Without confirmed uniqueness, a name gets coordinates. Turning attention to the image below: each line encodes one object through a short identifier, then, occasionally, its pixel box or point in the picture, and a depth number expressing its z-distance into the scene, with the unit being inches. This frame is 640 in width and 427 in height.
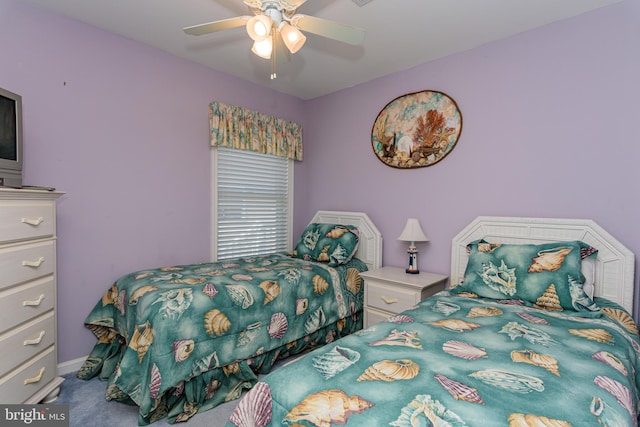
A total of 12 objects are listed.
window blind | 126.9
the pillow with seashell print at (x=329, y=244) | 119.7
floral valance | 121.3
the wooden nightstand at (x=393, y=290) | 97.8
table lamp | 109.3
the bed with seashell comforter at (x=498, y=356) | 35.4
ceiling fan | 63.1
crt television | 67.7
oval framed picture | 108.3
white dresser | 61.6
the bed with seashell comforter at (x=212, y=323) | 70.4
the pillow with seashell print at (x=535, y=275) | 70.3
